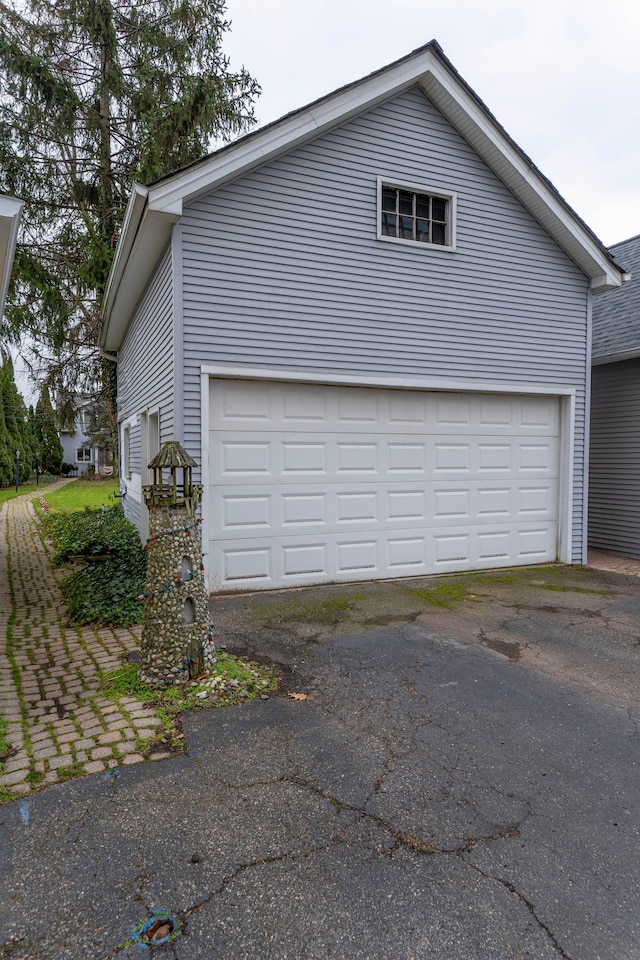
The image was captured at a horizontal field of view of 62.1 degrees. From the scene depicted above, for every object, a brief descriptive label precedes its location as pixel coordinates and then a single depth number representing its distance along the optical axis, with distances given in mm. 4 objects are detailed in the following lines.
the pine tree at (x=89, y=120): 11875
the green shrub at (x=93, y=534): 7520
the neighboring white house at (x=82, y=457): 34684
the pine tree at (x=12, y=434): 23469
